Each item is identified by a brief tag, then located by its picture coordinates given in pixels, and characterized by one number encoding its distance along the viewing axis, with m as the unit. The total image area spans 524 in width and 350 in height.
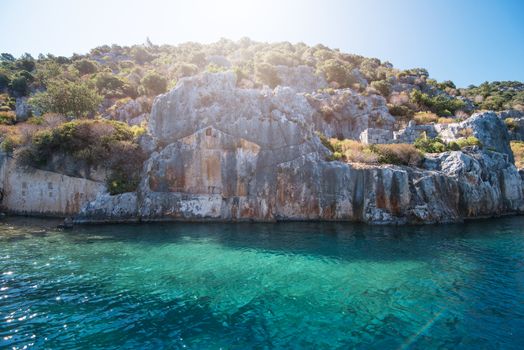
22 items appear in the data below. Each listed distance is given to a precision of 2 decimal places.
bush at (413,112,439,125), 40.16
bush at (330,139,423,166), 26.69
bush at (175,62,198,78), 56.89
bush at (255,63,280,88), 50.31
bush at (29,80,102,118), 35.69
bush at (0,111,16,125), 38.25
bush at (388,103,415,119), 45.03
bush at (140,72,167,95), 50.75
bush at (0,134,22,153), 28.00
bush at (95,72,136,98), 51.69
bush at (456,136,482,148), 29.56
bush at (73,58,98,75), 65.62
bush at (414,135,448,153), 29.20
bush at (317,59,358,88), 53.05
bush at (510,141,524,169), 38.49
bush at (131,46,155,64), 83.44
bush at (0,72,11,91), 56.91
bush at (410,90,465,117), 48.12
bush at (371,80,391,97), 52.62
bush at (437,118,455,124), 37.56
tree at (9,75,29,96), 55.53
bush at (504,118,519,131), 48.22
